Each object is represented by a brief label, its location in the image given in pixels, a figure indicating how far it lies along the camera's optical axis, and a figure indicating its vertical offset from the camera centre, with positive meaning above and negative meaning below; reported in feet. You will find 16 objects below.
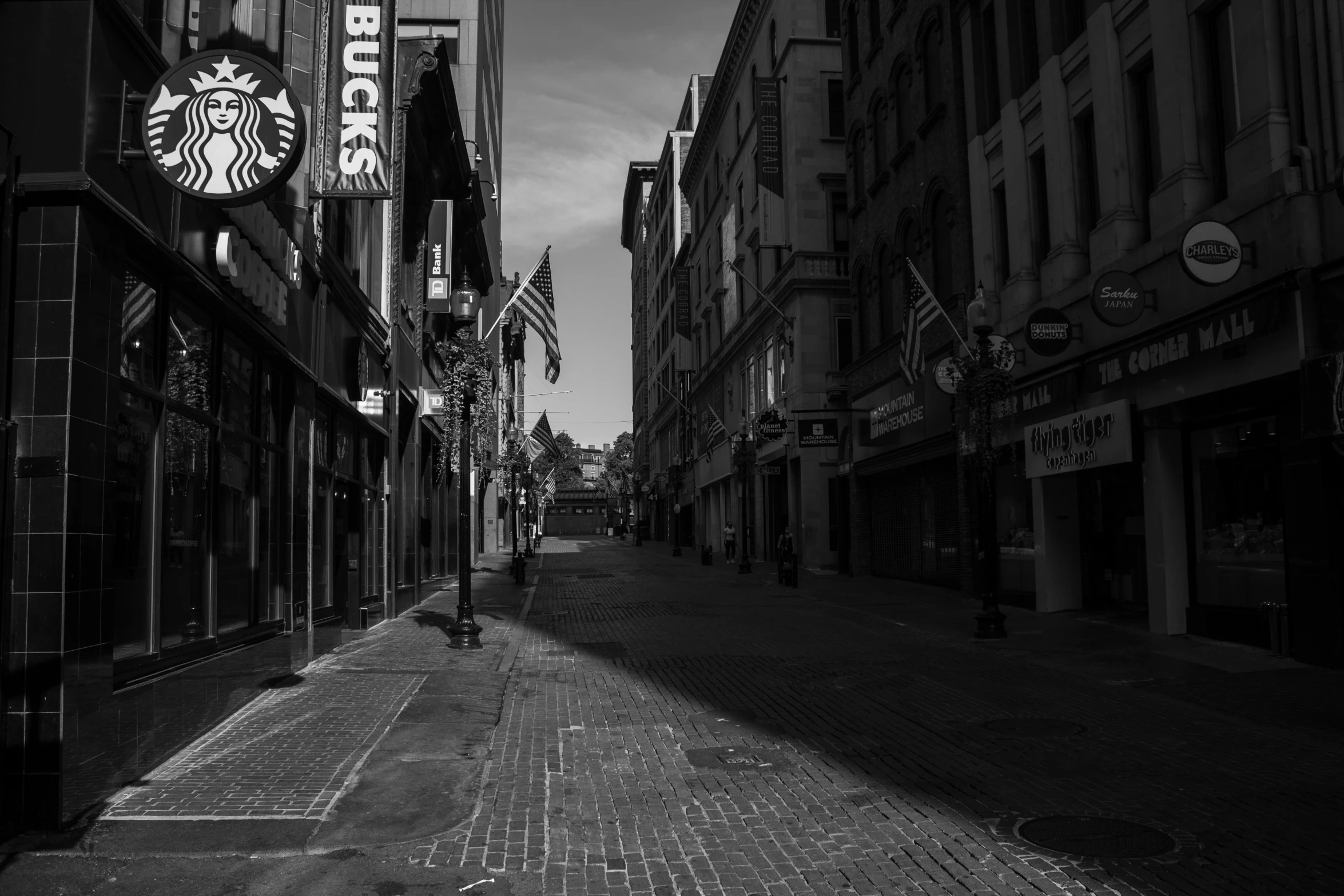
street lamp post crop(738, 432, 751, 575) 113.50 -3.35
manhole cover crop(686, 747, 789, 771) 26.22 -5.84
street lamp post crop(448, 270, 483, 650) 48.98 +0.81
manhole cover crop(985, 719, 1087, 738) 29.60 -5.80
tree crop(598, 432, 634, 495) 463.83 +30.74
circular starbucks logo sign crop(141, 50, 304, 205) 23.34 +9.28
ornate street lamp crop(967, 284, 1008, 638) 49.85 +0.57
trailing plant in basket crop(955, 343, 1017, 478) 52.24 +6.40
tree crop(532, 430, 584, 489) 477.28 +28.93
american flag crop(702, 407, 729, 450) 135.85 +12.92
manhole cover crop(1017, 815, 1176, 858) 19.11 -5.89
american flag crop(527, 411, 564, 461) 137.39 +12.58
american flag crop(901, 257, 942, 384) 69.26 +13.84
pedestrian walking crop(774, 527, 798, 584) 92.17 -3.08
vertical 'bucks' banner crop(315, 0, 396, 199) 40.68 +16.87
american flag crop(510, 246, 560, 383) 86.17 +18.99
